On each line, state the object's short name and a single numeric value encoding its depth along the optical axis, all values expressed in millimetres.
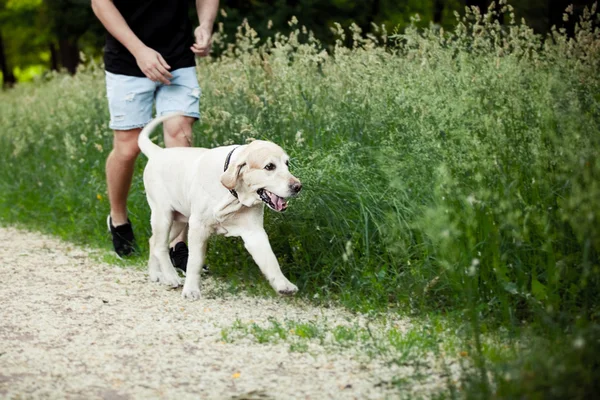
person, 5402
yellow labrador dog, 4191
